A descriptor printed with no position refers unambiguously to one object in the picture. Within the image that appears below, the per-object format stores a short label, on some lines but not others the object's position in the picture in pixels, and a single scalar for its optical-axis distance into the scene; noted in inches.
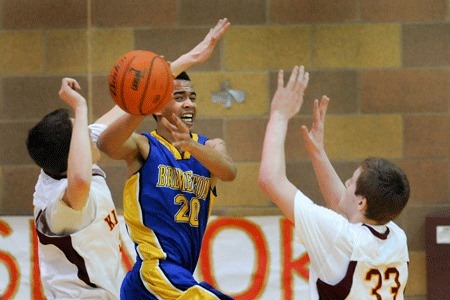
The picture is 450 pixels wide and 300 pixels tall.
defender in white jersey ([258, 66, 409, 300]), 253.6
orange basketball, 292.2
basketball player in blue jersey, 321.1
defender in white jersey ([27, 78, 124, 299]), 275.9
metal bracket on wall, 472.7
